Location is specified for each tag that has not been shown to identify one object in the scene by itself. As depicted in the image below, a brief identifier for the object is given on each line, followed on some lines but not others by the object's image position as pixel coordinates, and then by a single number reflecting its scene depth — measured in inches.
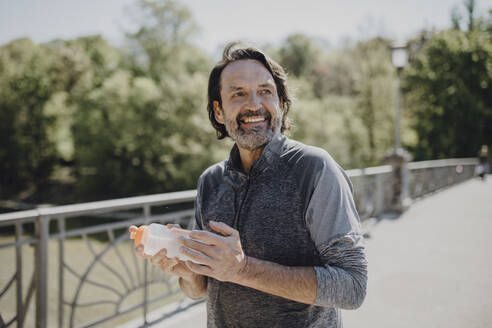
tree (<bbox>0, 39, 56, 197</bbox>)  1218.6
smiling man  42.3
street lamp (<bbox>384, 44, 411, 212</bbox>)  331.9
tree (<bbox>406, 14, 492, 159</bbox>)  1109.1
